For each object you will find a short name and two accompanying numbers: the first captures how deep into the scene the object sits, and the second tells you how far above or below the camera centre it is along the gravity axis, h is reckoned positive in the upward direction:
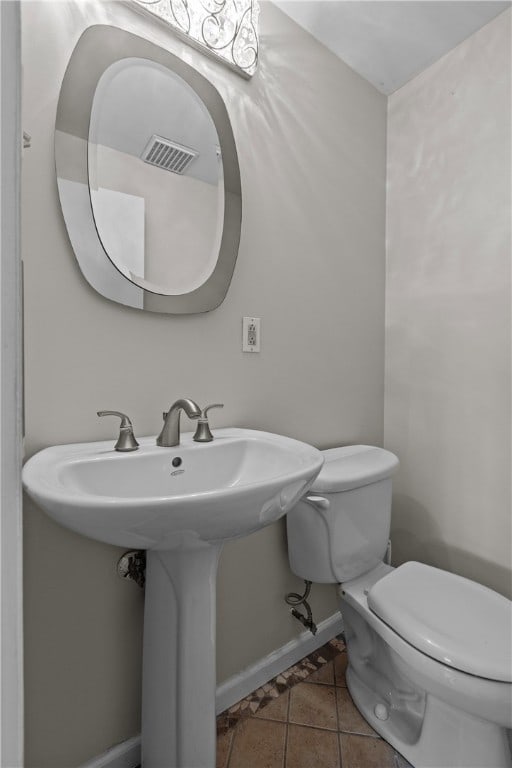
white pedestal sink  0.62 -0.25
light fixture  1.01 +0.99
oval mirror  0.89 +0.53
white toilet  0.82 -0.59
